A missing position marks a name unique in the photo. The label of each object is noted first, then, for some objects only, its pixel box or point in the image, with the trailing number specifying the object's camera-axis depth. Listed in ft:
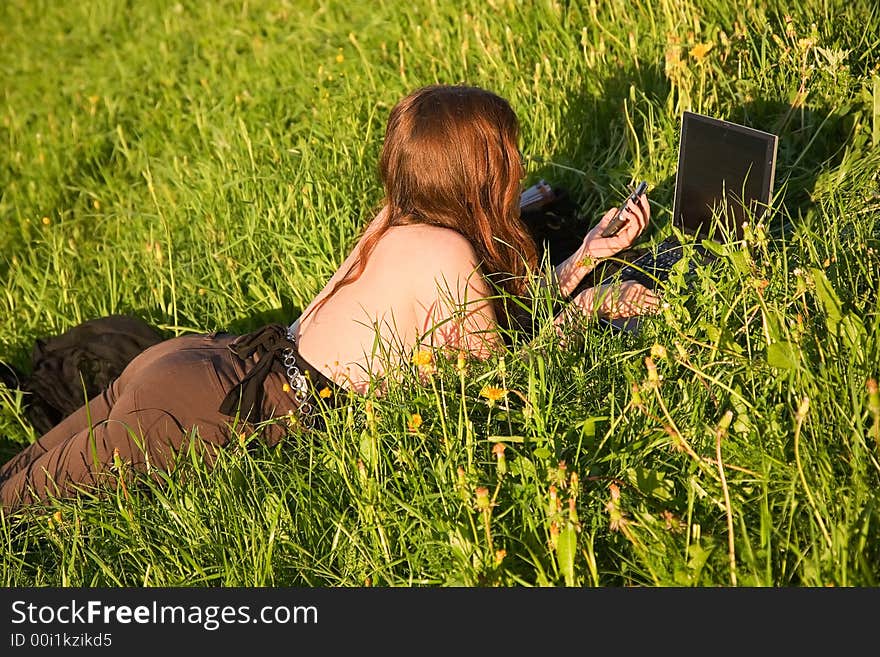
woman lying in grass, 19.04
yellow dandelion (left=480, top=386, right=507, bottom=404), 15.19
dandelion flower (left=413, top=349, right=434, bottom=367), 16.29
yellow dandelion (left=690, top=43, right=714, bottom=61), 24.49
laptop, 19.88
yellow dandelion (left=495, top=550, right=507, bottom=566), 13.37
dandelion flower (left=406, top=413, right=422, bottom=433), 15.61
